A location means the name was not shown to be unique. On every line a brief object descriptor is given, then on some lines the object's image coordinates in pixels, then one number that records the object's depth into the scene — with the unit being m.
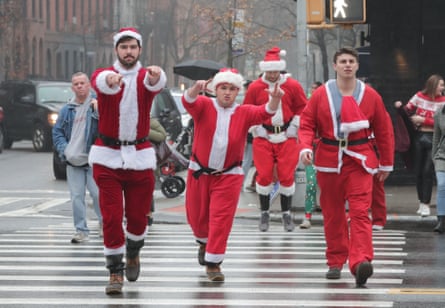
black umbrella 29.53
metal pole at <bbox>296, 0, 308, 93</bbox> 22.97
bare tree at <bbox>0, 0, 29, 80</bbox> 58.94
